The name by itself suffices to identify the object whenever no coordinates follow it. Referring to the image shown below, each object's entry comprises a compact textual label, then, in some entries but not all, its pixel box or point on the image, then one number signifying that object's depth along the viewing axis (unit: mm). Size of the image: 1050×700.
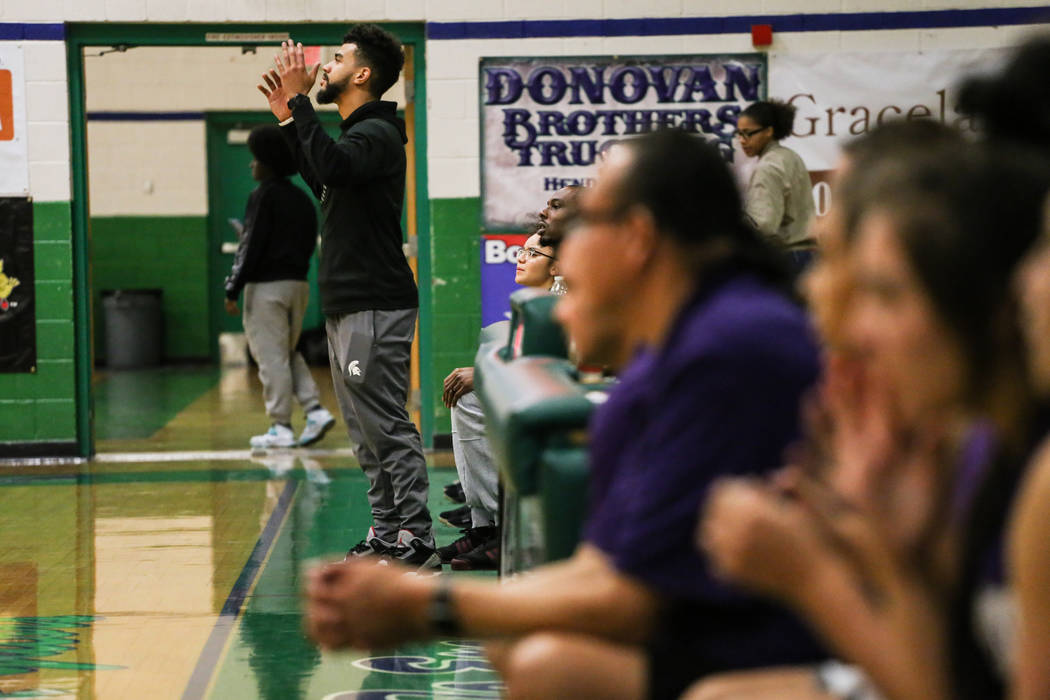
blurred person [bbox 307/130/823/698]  3410
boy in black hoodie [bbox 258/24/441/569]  8937
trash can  25547
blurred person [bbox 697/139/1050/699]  2715
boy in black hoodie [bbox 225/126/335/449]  15148
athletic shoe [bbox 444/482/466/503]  11758
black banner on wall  14891
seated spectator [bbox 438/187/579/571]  9305
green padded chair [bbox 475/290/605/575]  4293
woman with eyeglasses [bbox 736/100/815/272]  12437
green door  26531
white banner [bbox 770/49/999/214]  14961
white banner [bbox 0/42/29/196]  14727
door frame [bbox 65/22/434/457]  14945
